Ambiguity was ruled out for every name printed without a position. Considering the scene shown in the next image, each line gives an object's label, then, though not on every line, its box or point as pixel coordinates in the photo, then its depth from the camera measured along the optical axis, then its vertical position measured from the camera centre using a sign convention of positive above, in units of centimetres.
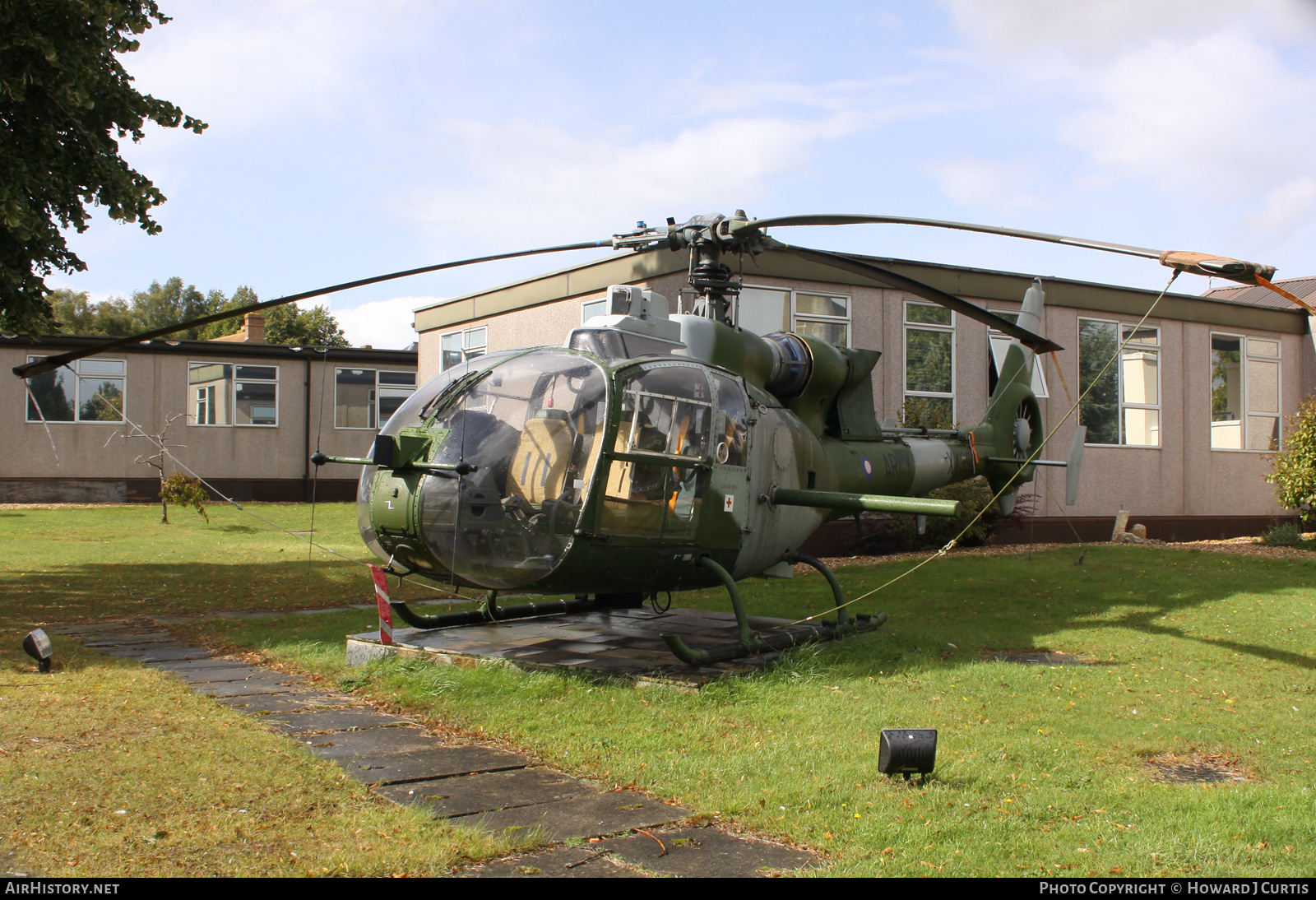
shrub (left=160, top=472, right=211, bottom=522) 2214 -102
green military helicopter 699 -4
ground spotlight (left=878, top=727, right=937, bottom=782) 507 -153
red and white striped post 793 -125
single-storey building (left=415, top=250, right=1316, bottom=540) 1727 +199
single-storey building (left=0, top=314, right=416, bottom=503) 2673 +93
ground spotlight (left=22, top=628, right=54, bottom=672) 769 -158
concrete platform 774 -173
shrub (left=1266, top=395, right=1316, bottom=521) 1881 -23
